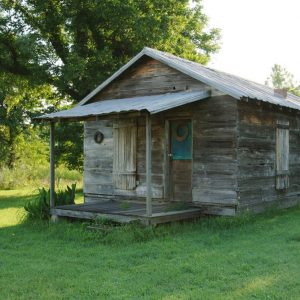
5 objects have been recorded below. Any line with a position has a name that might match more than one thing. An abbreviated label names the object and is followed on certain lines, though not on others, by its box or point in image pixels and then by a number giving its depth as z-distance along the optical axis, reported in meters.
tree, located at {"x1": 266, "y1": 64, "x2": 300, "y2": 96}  71.88
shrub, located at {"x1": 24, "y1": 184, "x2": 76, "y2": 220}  12.01
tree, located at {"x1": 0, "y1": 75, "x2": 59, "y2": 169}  22.58
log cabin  11.02
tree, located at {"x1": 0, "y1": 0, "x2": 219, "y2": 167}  20.25
